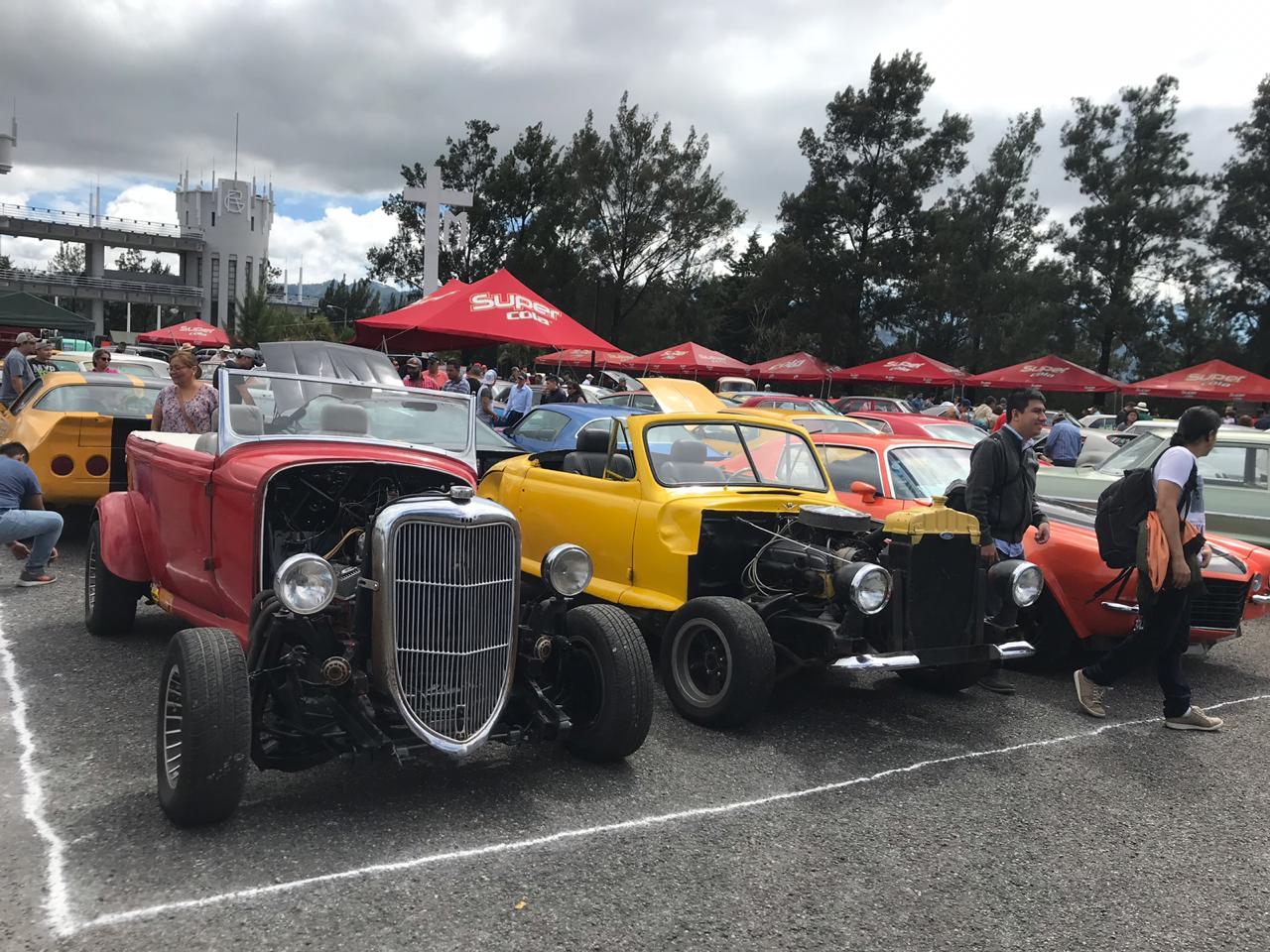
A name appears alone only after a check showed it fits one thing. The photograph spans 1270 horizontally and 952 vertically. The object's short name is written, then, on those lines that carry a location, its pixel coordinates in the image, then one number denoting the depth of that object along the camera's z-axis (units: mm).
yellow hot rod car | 4969
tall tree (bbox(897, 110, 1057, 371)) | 41250
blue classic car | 12039
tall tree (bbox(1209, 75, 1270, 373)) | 34469
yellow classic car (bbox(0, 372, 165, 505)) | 8086
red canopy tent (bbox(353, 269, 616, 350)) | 11469
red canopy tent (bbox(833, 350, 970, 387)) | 28359
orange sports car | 6211
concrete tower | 89625
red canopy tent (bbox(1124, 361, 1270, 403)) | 23469
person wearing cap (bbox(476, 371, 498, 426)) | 14428
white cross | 19188
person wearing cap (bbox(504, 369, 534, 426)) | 16562
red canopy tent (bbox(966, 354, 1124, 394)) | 25125
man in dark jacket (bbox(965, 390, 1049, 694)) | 5621
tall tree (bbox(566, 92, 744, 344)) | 37875
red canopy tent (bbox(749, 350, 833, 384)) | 31406
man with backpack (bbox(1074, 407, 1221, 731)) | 5074
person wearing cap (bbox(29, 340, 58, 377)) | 11095
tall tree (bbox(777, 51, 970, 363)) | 37656
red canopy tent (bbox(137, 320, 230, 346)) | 34344
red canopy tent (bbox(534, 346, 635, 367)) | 28719
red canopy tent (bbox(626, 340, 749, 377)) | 26562
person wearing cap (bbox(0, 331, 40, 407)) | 10680
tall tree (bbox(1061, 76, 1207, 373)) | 35250
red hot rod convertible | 3621
